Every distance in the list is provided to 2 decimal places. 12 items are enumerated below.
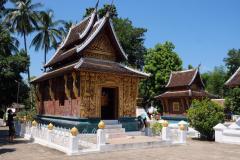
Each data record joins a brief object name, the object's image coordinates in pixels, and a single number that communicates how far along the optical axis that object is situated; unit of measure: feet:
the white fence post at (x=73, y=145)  32.12
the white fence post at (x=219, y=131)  45.92
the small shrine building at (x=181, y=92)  89.28
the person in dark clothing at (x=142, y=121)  58.22
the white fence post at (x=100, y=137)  34.08
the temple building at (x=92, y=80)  42.16
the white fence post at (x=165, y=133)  41.16
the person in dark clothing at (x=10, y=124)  42.52
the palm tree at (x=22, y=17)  102.64
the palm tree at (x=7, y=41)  46.47
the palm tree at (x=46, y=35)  111.52
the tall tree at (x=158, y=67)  107.62
